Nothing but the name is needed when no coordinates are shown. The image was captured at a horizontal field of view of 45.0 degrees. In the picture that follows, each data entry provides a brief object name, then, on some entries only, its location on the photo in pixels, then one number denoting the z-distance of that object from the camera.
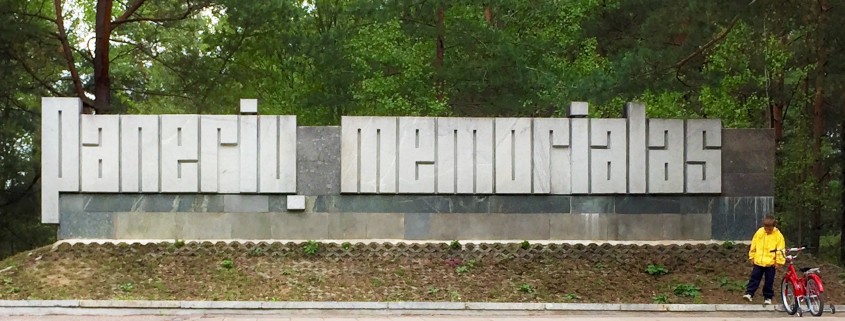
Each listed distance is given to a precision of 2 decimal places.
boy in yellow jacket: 14.71
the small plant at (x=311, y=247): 17.27
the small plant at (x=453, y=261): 16.96
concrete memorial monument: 17.91
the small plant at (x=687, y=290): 15.61
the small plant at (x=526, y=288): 15.59
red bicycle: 13.95
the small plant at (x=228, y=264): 16.44
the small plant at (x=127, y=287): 15.09
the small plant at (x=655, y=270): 16.69
